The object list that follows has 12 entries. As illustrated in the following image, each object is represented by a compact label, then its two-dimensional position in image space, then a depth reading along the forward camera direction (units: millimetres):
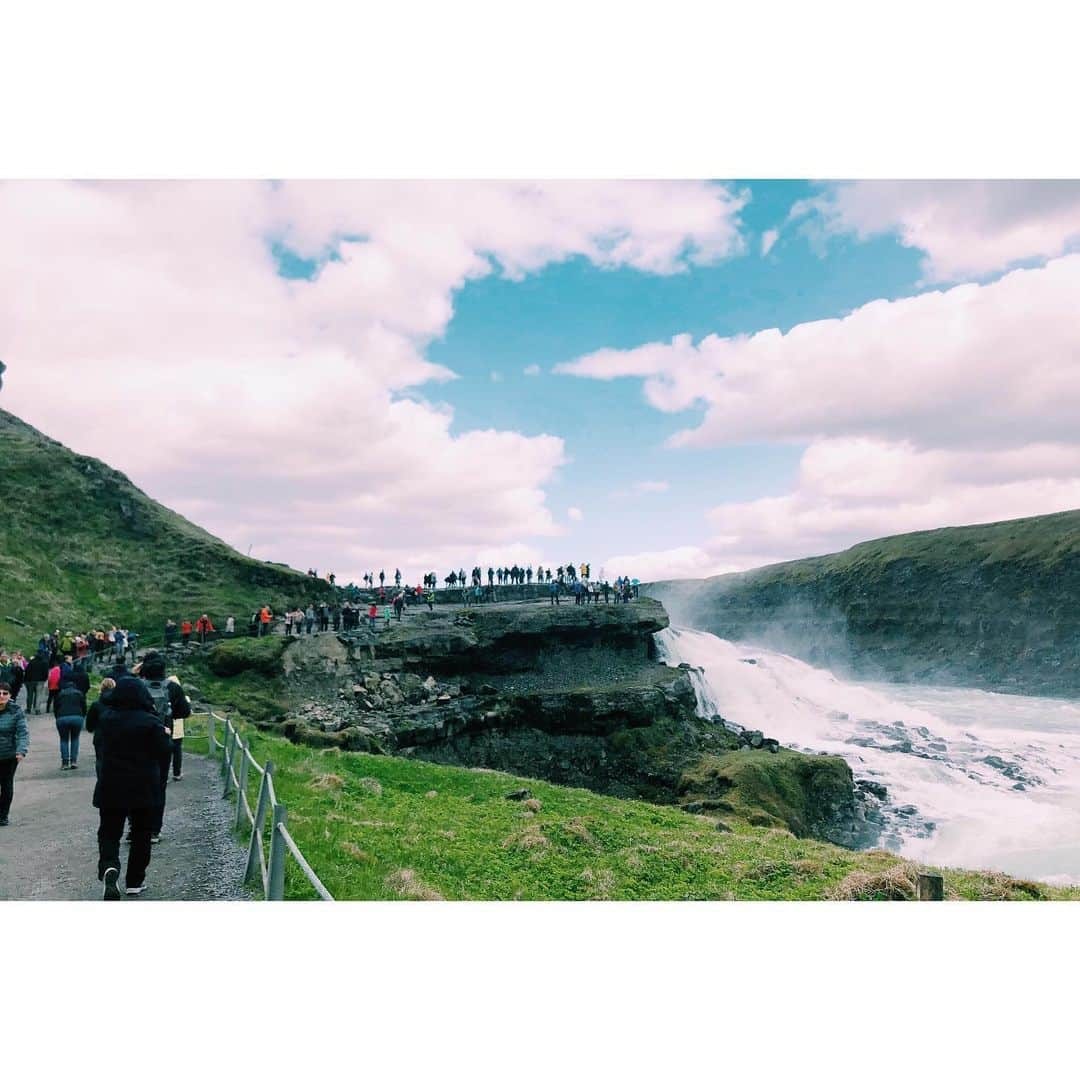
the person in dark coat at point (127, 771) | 7559
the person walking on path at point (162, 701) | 8239
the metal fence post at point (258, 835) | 8984
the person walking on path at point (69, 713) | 15672
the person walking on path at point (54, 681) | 18884
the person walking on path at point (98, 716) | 7711
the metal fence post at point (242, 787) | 11320
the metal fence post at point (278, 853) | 6961
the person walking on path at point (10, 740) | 10828
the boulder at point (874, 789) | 28944
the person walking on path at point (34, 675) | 23008
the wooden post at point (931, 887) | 7851
